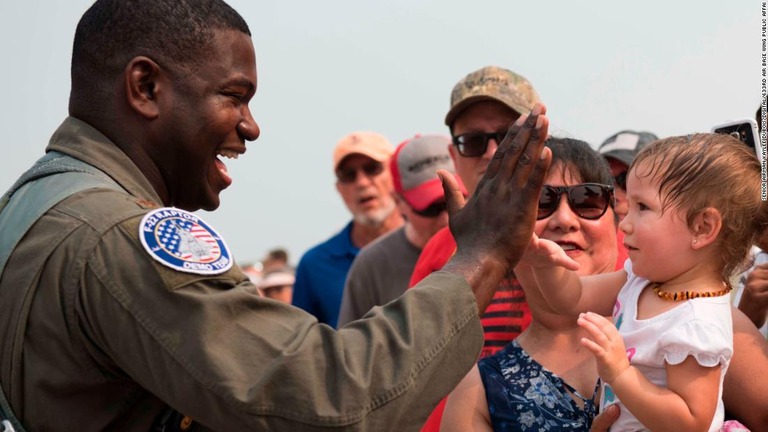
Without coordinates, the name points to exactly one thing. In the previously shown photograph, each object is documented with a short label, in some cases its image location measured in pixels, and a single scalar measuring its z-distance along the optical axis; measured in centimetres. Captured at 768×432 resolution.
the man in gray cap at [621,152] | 559
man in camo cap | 588
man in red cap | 675
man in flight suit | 265
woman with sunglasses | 367
